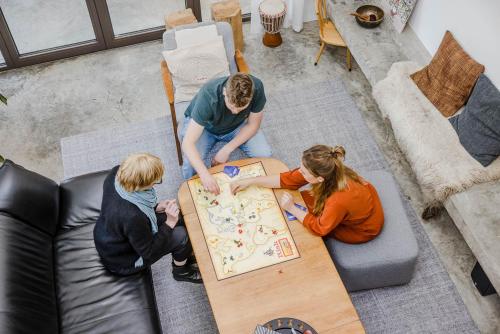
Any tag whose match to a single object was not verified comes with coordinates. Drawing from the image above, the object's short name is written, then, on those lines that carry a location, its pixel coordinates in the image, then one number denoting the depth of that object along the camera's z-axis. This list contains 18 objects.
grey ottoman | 2.95
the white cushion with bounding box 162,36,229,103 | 3.72
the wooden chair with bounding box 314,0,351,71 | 4.57
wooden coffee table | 2.49
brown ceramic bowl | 4.49
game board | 2.69
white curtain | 4.83
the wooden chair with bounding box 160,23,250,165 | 3.57
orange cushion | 3.62
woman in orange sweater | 2.66
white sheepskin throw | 3.39
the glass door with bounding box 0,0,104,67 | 4.72
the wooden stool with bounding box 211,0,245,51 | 4.48
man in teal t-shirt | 2.91
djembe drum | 4.60
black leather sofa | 2.58
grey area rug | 3.15
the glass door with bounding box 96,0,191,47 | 4.88
